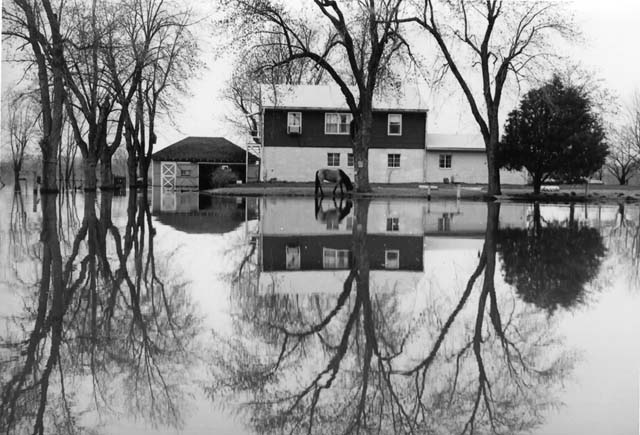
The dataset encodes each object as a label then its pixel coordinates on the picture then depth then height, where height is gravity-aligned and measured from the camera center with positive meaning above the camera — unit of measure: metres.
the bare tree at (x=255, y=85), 33.70 +7.50
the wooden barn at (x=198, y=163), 52.06 +1.49
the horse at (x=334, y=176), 29.77 +0.28
